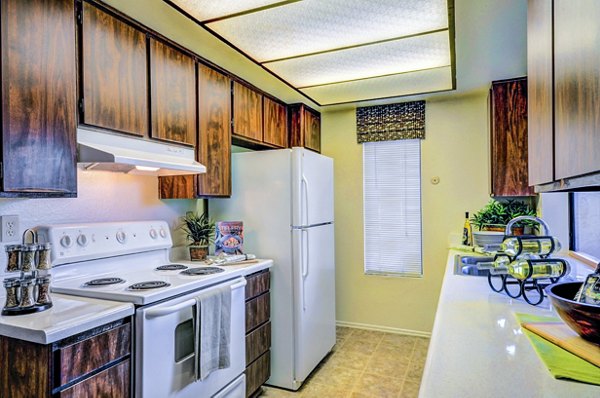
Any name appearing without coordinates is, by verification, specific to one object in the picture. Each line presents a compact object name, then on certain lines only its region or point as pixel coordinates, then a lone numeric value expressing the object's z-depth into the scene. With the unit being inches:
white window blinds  144.9
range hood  65.5
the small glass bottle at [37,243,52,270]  58.2
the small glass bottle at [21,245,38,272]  55.9
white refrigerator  104.8
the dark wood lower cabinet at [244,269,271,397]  94.7
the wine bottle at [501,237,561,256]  63.7
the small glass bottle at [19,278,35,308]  55.1
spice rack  54.9
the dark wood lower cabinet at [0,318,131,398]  48.9
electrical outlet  65.8
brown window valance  142.0
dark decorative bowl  36.5
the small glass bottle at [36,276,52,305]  57.1
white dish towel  72.7
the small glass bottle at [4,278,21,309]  54.6
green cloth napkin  33.7
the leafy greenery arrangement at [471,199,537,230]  116.5
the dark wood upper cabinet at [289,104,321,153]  137.9
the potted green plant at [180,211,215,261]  101.8
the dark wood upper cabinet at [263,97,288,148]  124.0
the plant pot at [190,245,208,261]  101.6
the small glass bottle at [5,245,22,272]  55.1
